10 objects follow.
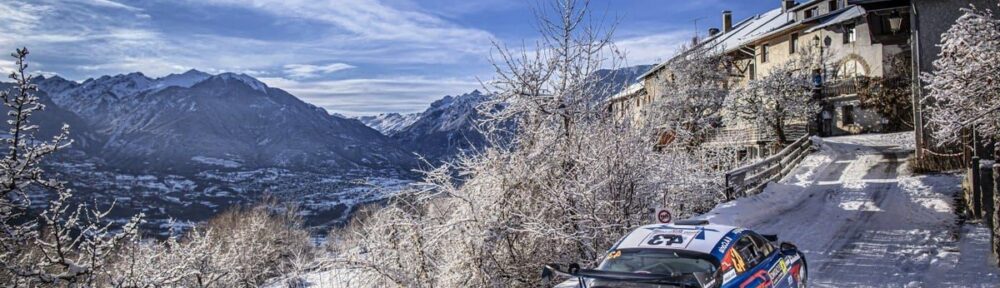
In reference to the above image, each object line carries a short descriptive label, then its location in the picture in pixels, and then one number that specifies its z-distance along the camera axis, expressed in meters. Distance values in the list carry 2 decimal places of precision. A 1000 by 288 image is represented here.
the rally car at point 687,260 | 6.13
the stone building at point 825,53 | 37.88
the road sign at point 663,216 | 10.56
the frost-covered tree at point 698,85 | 36.16
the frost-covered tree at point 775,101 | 34.72
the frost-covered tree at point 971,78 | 14.65
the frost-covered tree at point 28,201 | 6.44
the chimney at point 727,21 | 63.87
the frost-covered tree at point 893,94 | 36.22
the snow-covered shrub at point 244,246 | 9.35
